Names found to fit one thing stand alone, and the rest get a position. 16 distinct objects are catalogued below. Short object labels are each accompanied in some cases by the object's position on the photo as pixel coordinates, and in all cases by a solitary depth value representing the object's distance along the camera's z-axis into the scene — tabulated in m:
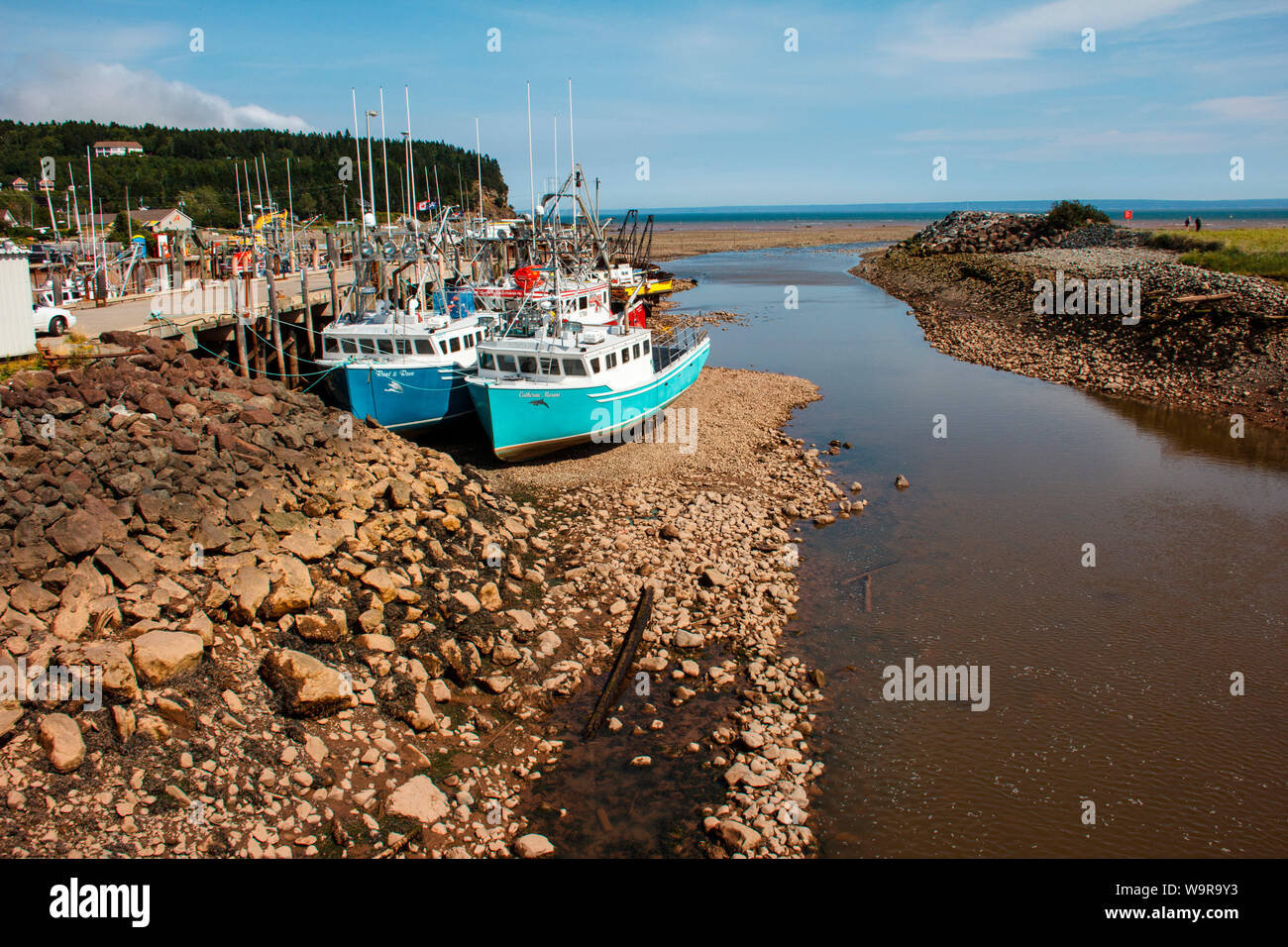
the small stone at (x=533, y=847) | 8.61
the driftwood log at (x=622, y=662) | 10.98
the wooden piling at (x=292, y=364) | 25.16
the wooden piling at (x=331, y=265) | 25.52
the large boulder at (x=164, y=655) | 9.12
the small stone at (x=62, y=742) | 7.84
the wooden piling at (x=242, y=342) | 21.38
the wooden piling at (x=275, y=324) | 23.02
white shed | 16.30
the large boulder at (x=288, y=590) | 10.89
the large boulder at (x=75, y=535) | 9.98
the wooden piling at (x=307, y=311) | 25.03
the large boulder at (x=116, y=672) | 8.62
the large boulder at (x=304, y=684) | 9.71
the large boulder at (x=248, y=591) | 10.52
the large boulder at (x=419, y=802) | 8.84
